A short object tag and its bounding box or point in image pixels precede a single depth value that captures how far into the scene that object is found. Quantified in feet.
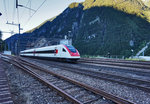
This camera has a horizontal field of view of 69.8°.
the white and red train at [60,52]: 43.62
